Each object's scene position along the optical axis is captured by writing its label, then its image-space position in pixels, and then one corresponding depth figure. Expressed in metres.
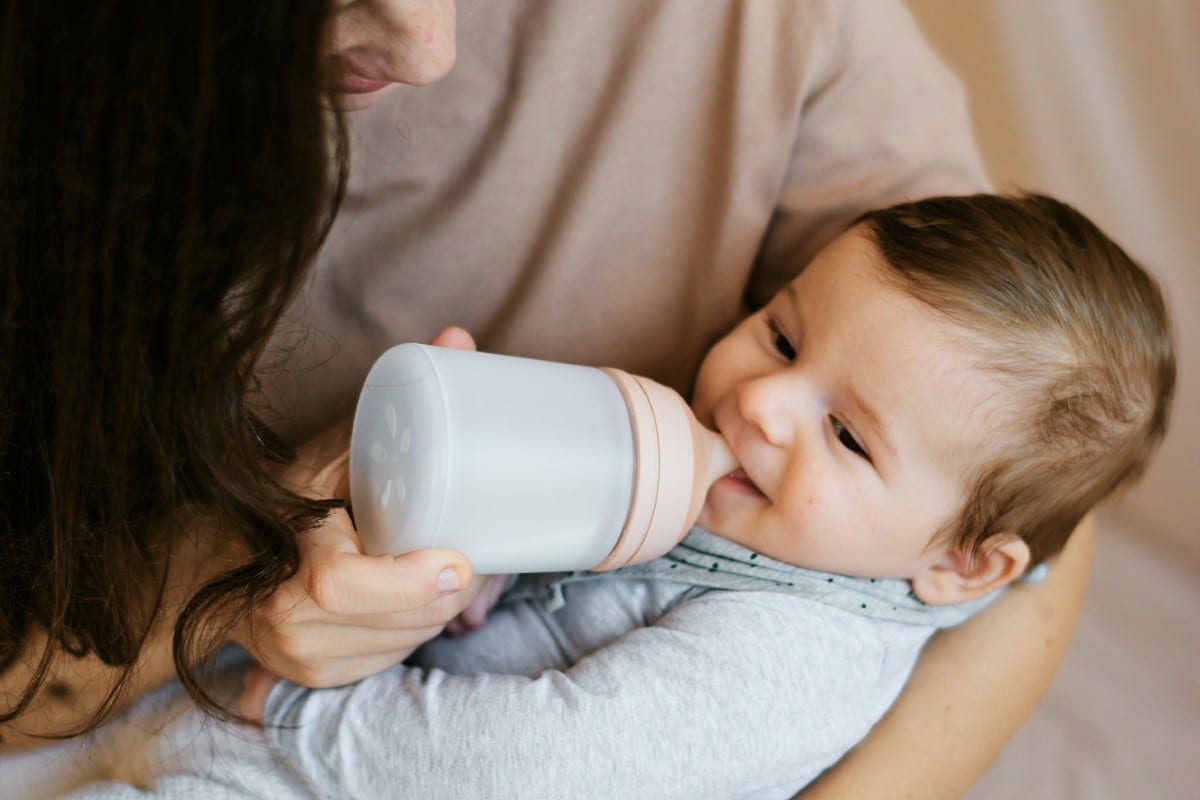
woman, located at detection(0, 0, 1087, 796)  0.56
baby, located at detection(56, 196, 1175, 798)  0.86
